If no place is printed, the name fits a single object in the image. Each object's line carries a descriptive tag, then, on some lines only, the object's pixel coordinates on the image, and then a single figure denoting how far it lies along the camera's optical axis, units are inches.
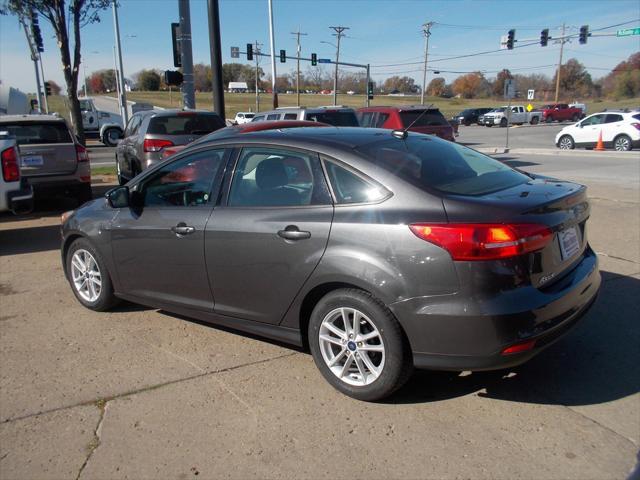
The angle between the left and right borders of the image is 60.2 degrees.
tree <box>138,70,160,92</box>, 4724.4
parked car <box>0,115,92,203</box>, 361.7
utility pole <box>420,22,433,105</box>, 2573.6
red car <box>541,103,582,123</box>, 2138.3
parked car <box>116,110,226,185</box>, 401.4
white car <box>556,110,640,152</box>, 845.2
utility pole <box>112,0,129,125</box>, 1265.0
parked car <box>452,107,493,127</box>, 2186.3
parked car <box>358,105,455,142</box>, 531.8
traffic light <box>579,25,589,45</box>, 1571.1
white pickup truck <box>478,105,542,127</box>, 1994.3
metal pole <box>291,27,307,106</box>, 2704.2
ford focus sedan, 115.4
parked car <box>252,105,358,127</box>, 464.8
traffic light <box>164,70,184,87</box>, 498.2
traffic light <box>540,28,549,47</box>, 1535.4
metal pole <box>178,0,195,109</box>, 489.4
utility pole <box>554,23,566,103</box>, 2851.9
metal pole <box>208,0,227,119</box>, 461.1
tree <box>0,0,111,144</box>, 570.3
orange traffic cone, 847.9
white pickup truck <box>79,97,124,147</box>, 1286.9
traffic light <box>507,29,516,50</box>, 1534.2
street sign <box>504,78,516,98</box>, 858.1
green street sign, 1498.5
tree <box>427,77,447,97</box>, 4950.8
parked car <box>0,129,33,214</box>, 279.7
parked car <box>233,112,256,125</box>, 1589.1
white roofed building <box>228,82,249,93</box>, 4789.1
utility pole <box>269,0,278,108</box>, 1772.9
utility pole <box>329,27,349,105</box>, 2746.1
